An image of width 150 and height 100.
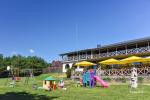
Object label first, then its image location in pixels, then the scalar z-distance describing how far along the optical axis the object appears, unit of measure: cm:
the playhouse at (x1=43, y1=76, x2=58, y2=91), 811
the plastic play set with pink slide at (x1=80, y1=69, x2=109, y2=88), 974
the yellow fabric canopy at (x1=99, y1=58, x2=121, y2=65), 1416
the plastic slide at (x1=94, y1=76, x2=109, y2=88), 929
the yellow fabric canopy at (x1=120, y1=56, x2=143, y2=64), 1255
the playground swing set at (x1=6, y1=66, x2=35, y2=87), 1050
